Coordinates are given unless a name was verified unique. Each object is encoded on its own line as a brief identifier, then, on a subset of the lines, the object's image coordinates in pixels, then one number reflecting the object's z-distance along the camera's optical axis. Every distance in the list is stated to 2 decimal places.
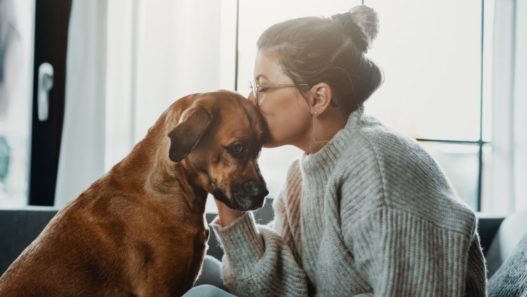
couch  1.94
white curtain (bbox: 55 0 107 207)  2.55
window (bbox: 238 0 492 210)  3.01
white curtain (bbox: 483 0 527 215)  3.11
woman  1.06
